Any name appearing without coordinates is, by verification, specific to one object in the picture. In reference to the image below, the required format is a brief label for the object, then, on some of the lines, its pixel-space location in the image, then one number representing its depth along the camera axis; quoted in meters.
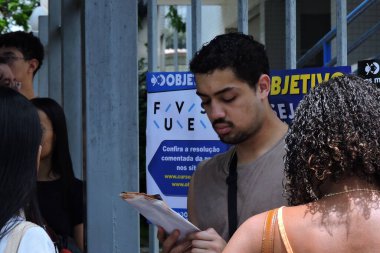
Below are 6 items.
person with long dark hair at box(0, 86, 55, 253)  2.84
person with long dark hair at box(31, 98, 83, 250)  5.00
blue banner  4.06
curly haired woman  2.63
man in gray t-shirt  3.59
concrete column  4.32
